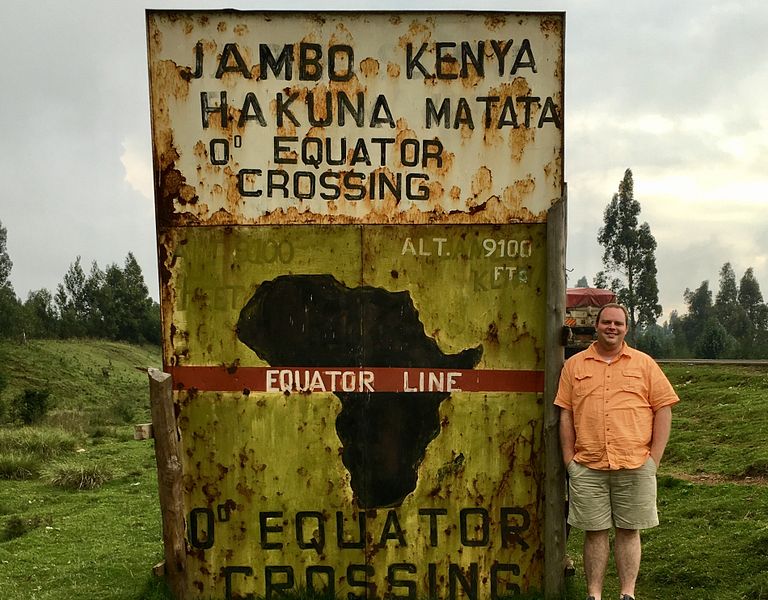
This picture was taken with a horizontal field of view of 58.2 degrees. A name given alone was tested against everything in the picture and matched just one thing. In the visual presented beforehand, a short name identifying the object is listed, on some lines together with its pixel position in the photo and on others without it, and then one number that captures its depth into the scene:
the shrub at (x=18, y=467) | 12.68
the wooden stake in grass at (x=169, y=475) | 4.95
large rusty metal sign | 5.10
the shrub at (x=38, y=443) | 14.74
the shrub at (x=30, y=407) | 20.83
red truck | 20.67
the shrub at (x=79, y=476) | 11.59
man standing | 4.65
